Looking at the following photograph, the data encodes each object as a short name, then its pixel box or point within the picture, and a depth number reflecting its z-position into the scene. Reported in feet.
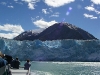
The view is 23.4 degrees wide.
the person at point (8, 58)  18.17
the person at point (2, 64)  15.48
